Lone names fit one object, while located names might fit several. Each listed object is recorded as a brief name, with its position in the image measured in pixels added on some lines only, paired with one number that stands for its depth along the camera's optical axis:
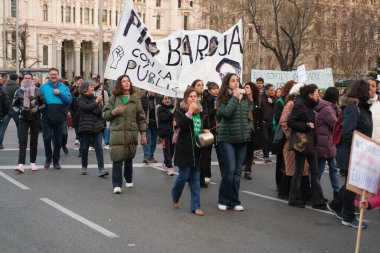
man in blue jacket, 12.63
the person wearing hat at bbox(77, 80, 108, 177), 12.05
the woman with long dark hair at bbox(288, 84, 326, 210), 9.26
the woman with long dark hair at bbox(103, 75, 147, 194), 10.27
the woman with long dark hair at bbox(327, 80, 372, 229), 8.22
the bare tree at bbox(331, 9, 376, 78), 43.12
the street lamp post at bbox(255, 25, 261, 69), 41.28
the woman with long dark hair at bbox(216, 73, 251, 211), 8.86
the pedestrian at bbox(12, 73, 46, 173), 12.29
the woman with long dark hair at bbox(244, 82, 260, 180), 9.55
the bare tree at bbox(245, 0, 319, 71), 41.09
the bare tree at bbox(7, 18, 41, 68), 73.62
